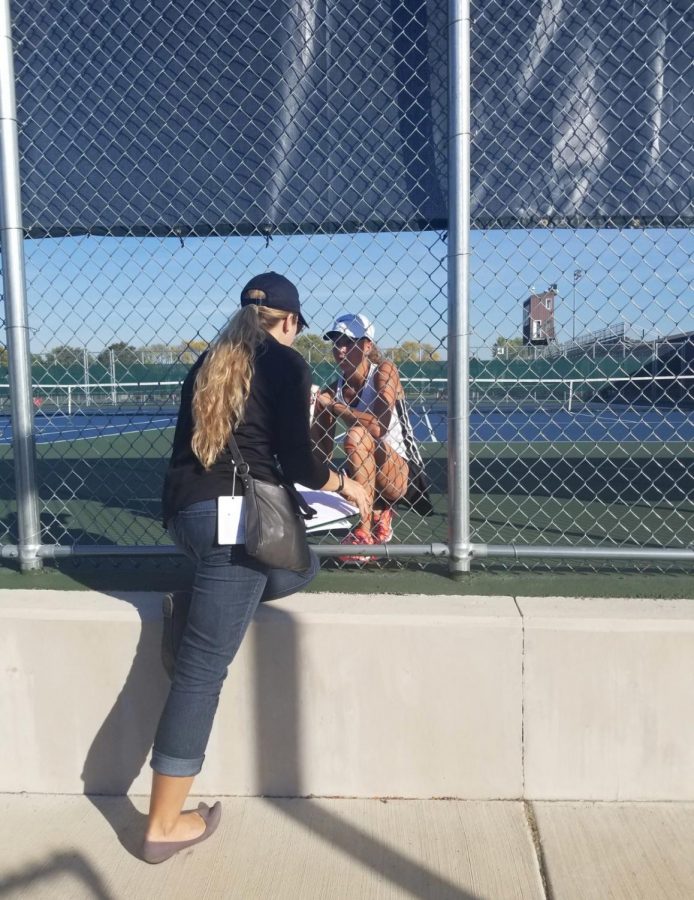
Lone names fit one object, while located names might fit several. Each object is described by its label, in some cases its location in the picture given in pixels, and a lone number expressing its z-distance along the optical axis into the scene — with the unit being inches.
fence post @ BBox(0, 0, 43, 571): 115.4
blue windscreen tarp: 119.3
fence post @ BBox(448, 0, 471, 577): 108.1
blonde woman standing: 91.1
